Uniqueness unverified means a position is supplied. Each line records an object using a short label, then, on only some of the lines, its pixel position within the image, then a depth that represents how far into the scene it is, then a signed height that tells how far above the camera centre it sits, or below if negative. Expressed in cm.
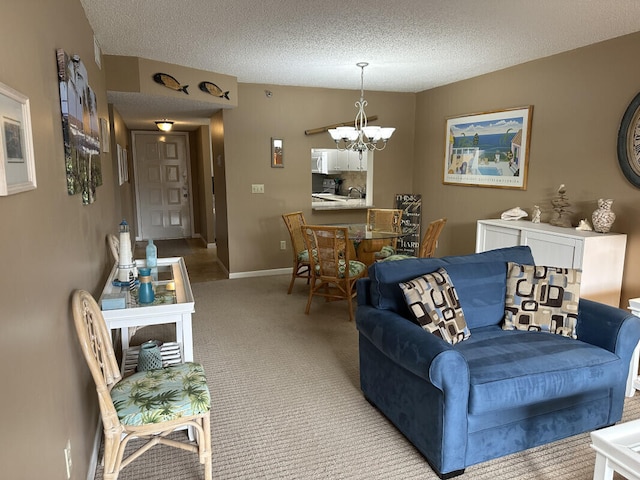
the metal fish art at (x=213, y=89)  489 +100
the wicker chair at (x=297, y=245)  486 -83
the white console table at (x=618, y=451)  149 -97
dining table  451 -60
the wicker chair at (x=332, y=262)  400 -82
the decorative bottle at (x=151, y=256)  284 -51
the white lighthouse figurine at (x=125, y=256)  268 -48
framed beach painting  462 +34
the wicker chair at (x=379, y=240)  492 -69
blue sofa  201 -95
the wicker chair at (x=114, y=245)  327 -53
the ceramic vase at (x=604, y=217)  361 -32
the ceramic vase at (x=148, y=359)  225 -93
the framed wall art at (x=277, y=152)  582 +34
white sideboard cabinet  351 -63
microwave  802 +31
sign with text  639 -61
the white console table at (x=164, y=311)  212 -65
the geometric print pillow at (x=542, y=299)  259 -73
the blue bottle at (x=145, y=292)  221 -58
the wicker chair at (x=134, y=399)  173 -92
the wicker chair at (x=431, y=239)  427 -60
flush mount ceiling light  676 +83
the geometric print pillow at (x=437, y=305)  234 -70
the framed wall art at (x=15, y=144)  111 +9
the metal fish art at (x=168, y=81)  445 +99
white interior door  872 -13
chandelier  439 +46
